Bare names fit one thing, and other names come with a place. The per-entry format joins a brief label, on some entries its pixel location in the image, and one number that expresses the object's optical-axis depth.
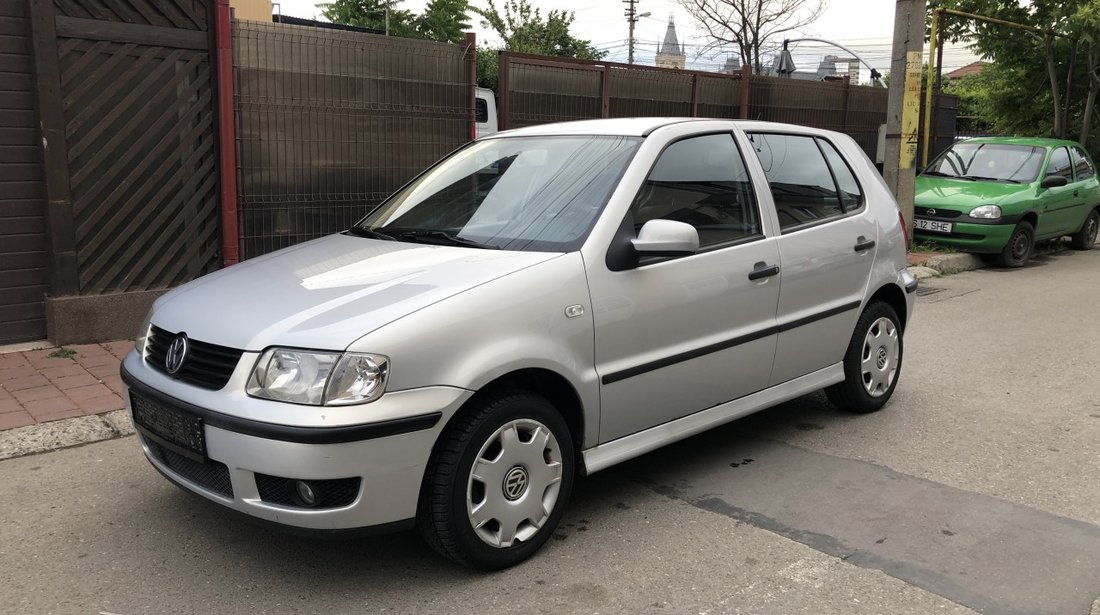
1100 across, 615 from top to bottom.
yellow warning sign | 10.93
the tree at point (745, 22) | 23.62
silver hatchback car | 2.89
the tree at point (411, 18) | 24.25
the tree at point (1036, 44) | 14.65
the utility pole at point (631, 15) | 53.06
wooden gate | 6.05
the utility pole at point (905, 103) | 10.77
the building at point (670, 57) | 55.27
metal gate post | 6.78
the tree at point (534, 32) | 29.14
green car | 10.93
